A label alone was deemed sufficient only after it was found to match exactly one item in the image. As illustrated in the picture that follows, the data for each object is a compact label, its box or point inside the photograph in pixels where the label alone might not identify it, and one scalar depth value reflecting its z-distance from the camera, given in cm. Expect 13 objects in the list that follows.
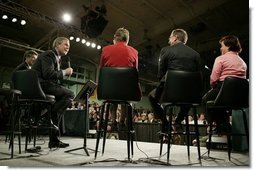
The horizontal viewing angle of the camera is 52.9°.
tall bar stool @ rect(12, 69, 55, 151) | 262
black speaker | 659
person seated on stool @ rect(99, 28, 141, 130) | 264
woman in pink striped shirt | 279
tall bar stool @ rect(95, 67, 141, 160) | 230
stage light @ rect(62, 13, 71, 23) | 714
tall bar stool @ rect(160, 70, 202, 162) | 233
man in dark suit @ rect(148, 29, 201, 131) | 264
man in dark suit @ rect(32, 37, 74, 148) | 304
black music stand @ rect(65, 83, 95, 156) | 270
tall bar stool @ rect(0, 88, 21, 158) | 240
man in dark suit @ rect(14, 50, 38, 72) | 422
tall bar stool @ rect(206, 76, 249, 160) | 249
